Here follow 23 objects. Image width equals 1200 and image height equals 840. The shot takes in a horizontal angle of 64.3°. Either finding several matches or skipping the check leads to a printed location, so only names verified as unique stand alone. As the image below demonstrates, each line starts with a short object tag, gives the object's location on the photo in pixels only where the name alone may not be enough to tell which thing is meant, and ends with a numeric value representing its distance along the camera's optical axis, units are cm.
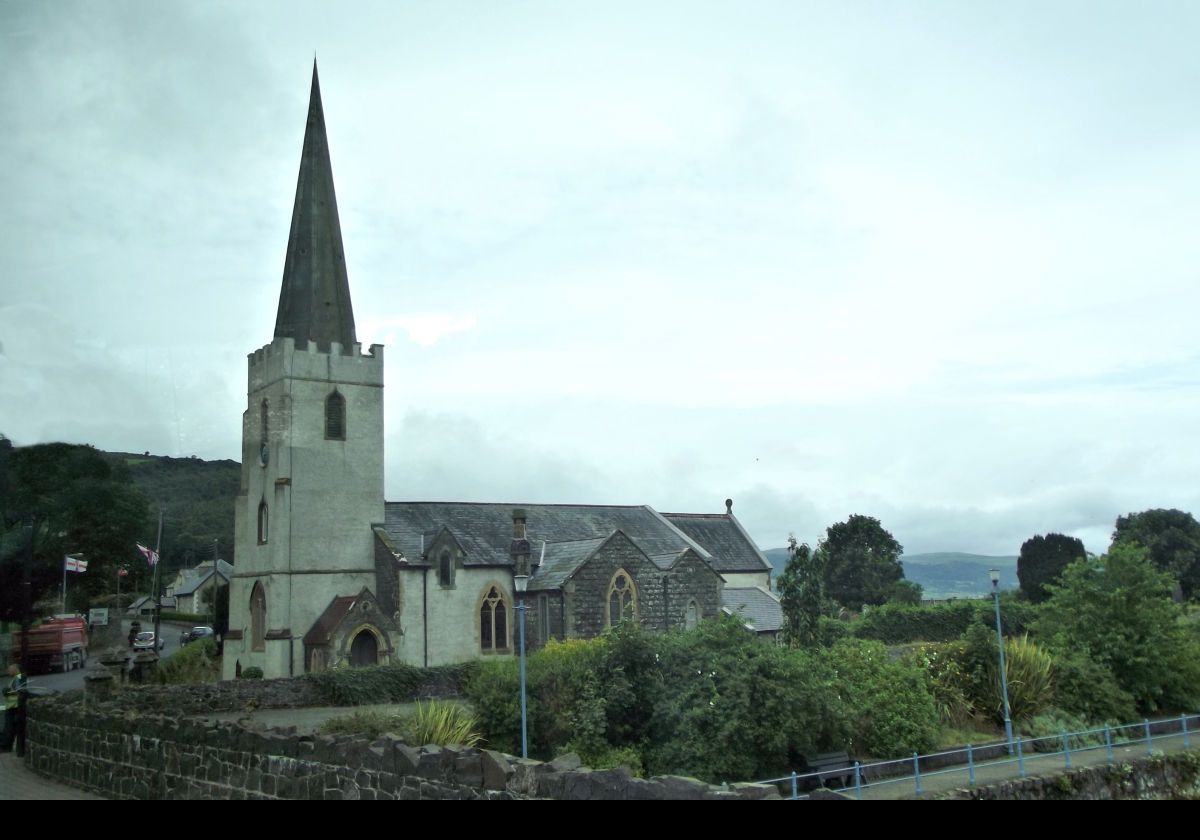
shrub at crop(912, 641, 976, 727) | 2639
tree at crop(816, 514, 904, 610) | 9038
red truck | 4344
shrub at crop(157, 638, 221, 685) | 3600
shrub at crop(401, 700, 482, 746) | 1688
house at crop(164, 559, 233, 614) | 9516
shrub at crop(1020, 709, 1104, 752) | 2356
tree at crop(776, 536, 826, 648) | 3067
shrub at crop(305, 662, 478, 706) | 2873
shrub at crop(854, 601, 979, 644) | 4847
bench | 1947
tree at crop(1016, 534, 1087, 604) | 5481
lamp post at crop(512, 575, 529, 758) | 1900
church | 3900
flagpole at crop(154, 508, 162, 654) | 5097
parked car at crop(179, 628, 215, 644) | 6744
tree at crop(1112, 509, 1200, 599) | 5025
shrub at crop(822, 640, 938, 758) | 2248
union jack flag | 4594
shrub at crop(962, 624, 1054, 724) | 2658
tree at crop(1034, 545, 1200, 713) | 2825
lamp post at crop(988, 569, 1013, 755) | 2305
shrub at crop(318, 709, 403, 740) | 1672
